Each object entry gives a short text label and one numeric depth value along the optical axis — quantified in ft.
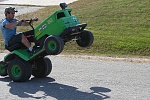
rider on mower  32.32
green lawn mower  30.58
